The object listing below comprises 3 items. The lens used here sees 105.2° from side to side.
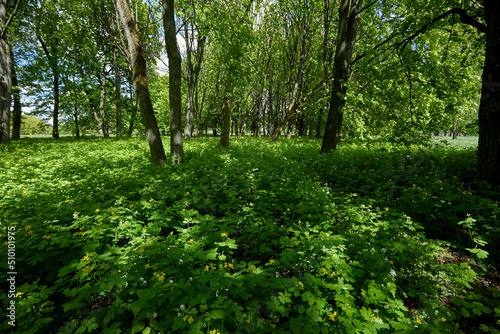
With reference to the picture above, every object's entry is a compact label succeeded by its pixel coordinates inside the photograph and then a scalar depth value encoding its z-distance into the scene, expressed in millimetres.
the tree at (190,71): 15062
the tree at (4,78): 10289
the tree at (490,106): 4578
